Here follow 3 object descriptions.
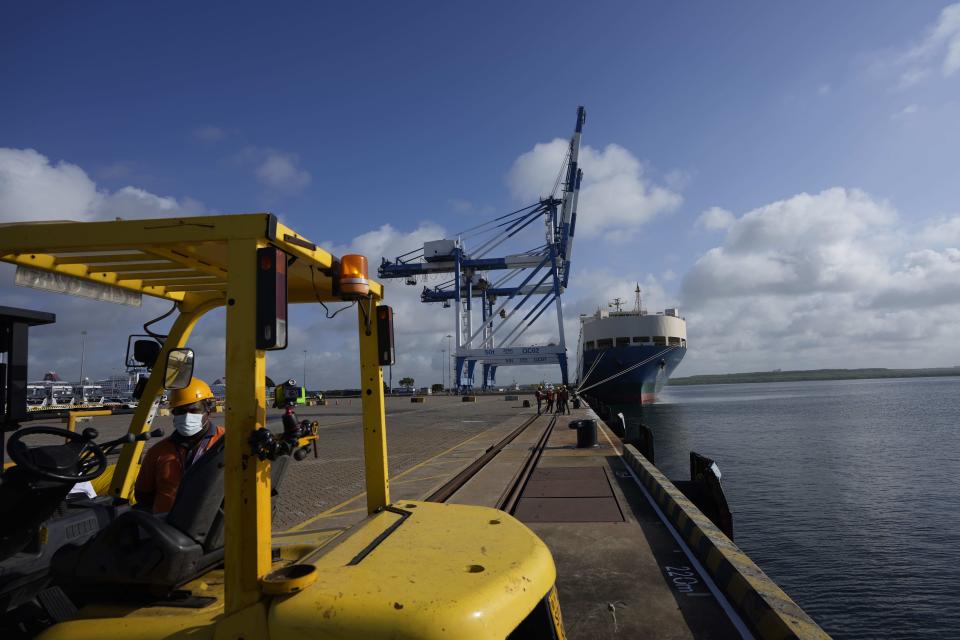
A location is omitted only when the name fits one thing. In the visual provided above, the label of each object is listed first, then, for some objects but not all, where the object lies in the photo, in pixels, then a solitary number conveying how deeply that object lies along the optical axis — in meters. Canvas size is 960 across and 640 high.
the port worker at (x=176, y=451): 2.99
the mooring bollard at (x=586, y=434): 12.69
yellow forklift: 1.83
